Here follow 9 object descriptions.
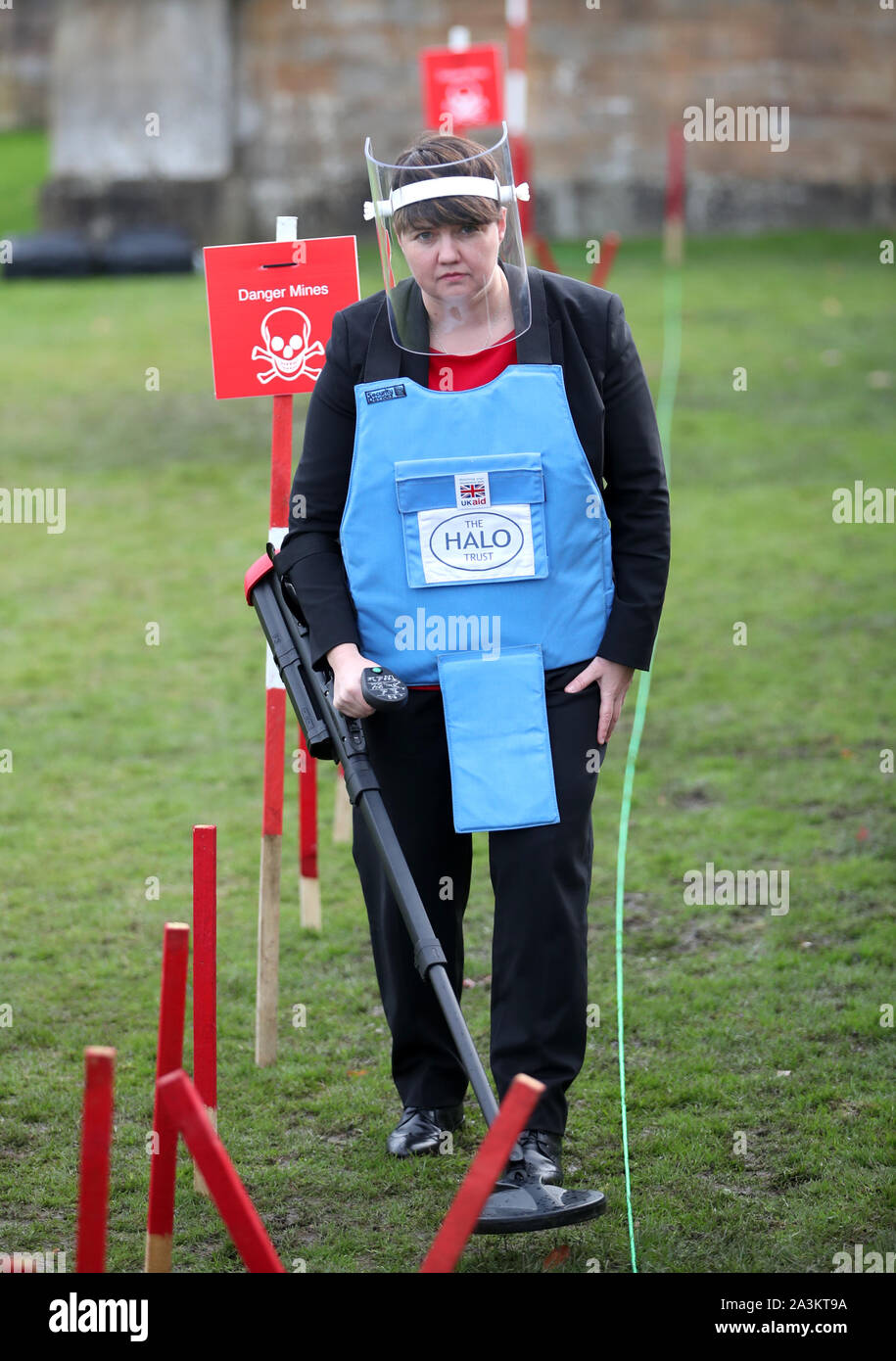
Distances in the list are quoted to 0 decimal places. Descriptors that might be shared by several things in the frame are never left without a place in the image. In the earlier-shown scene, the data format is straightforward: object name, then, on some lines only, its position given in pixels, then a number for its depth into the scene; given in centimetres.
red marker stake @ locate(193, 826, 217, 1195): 721
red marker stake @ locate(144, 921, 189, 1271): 601
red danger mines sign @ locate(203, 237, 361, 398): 912
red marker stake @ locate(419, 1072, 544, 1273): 501
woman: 701
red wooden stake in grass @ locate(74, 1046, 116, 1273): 487
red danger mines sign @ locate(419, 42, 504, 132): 2483
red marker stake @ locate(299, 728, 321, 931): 999
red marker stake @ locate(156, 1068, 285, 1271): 506
